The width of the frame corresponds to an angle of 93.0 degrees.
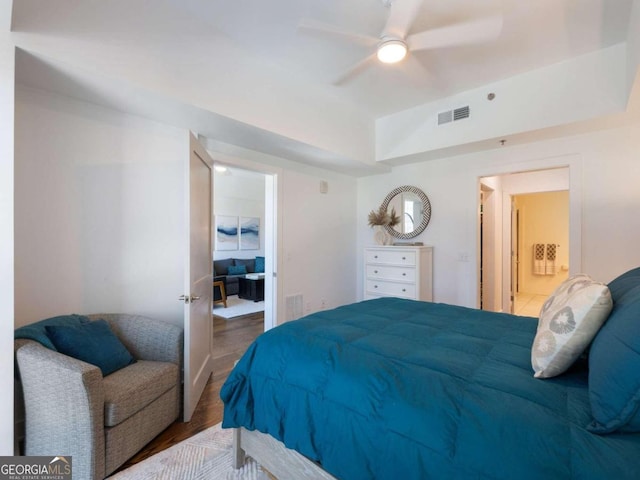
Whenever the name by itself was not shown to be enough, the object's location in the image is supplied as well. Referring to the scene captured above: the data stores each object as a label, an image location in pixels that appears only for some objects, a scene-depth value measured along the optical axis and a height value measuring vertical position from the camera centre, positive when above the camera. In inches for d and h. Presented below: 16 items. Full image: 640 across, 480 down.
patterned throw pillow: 40.7 -12.9
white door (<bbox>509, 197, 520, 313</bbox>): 197.9 -12.5
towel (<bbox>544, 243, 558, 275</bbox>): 277.4 -21.4
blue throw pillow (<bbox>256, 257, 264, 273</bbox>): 285.9 -24.9
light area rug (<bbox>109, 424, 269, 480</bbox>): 65.4 -51.2
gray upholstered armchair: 60.6 -36.2
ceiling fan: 71.1 +52.3
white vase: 165.3 +0.6
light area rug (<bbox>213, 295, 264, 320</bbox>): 200.9 -49.9
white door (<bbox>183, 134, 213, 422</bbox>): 86.7 -13.6
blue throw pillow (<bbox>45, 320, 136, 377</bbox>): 71.3 -25.7
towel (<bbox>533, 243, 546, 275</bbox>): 282.4 -20.5
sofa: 248.7 -27.2
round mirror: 159.8 +15.5
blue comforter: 31.8 -21.6
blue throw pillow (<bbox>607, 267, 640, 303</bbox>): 47.1 -8.1
